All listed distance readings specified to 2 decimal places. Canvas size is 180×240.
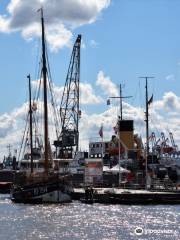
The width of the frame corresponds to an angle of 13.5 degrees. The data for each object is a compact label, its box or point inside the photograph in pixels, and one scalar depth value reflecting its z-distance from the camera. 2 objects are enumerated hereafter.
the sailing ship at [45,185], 92.59
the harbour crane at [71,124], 171.25
